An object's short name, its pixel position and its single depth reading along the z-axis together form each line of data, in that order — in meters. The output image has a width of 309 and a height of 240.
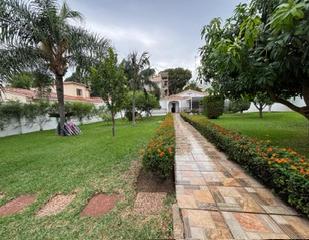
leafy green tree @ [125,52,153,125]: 13.66
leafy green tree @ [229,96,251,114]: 18.86
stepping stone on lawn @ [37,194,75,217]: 2.54
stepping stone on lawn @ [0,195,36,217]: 2.66
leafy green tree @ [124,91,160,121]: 18.29
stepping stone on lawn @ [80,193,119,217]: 2.45
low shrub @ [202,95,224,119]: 15.39
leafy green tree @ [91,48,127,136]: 7.28
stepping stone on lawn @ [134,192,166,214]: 2.45
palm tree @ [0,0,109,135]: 7.43
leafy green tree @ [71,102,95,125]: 15.35
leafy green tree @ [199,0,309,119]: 2.12
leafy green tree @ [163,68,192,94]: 38.46
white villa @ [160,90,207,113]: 27.89
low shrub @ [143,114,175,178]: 3.05
